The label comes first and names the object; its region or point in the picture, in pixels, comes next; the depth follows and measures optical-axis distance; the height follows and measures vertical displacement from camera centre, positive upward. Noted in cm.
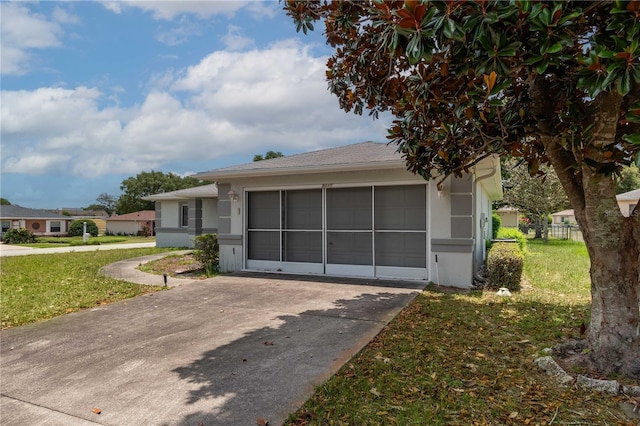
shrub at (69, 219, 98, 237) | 3691 -47
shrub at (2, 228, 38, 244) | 2968 -101
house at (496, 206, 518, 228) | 3641 +62
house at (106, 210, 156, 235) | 4006 +5
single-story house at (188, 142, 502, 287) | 809 +16
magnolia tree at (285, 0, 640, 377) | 265 +125
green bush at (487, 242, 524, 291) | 783 -101
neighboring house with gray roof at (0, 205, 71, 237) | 3781 +47
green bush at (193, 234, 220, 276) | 1081 -82
